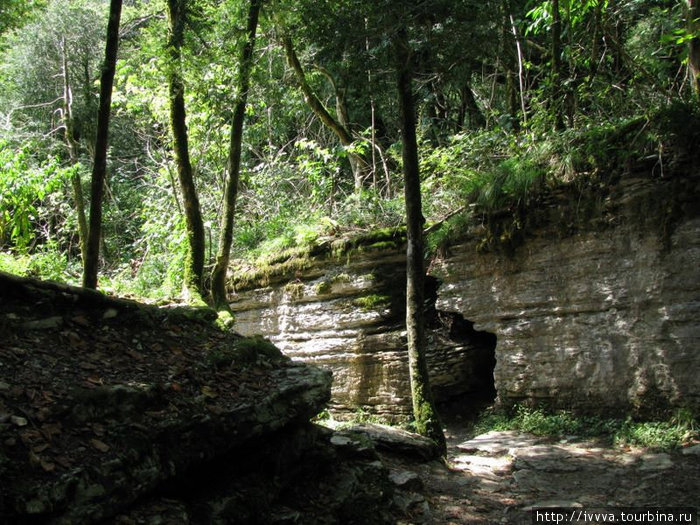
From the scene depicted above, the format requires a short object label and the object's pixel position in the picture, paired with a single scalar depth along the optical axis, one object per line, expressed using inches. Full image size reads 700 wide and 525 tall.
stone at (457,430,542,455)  282.2
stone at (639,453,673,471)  228.4
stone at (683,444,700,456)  236.8
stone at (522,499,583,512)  193.0
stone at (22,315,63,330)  161.9
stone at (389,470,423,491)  208.3
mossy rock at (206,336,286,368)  190.9
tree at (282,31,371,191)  498.3
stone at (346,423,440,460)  246.4
